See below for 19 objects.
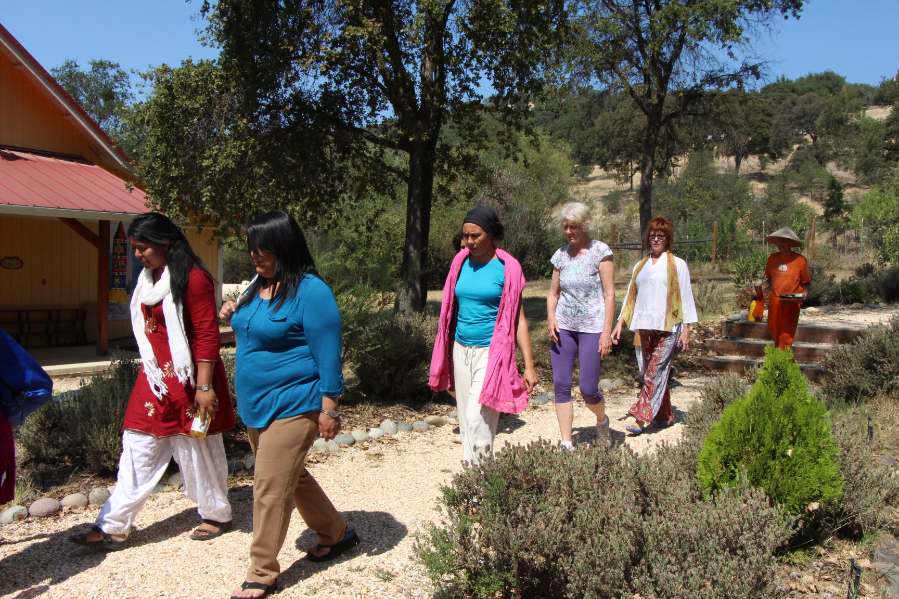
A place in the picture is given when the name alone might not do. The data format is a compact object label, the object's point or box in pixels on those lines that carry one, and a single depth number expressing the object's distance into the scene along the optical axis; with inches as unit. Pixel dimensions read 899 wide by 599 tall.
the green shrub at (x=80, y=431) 203.2
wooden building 461.1
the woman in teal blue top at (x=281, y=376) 131.6
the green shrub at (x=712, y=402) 199.2
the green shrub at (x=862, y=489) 151.6
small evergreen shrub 138.3
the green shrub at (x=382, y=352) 289.9
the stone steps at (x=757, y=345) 349.4
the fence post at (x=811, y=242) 767.7
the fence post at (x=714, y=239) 855.7
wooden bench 496.4
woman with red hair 244.1
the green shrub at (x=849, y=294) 514.6
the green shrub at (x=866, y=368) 245.4
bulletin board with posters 502.8
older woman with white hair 212.1
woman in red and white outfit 154.5
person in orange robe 284.0
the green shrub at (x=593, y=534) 107.9
